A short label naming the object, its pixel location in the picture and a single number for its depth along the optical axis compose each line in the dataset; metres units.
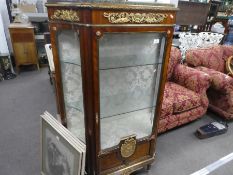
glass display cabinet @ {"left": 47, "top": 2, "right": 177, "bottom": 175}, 0.93
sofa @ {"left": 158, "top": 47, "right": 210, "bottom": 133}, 1.89
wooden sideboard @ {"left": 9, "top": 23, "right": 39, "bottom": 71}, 3.27
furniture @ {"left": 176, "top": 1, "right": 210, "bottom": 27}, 2.92
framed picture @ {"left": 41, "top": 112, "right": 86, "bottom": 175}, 1.09
